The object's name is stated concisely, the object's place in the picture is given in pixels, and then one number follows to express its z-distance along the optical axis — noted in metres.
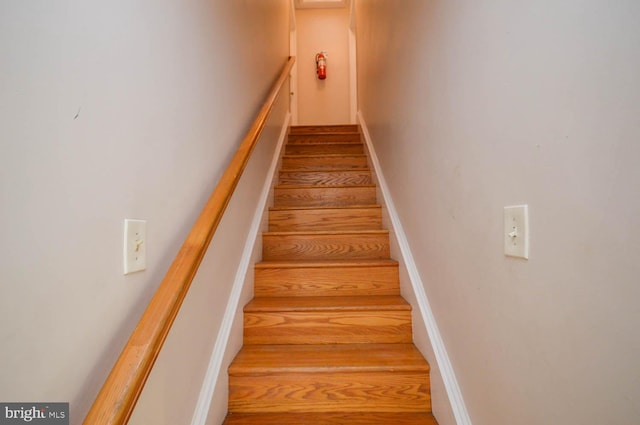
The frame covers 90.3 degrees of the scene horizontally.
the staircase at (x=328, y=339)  1.15
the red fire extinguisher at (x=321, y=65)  4.18
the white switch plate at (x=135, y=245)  0.63
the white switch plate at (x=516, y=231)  0.66
